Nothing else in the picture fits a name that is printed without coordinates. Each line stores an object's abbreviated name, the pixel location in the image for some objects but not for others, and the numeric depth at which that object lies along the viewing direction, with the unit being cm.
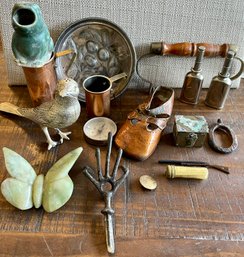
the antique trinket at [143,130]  70
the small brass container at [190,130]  71
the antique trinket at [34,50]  62
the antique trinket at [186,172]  66
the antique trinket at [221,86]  76
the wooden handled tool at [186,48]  82
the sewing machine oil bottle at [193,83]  78
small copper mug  75
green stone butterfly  58
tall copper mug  70
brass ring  73
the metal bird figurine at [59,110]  64
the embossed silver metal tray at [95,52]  80
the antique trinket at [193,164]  70
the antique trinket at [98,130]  73
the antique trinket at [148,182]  65
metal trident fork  58
